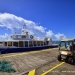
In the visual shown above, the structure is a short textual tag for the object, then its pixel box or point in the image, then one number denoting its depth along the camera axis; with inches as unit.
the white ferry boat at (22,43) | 629.2
